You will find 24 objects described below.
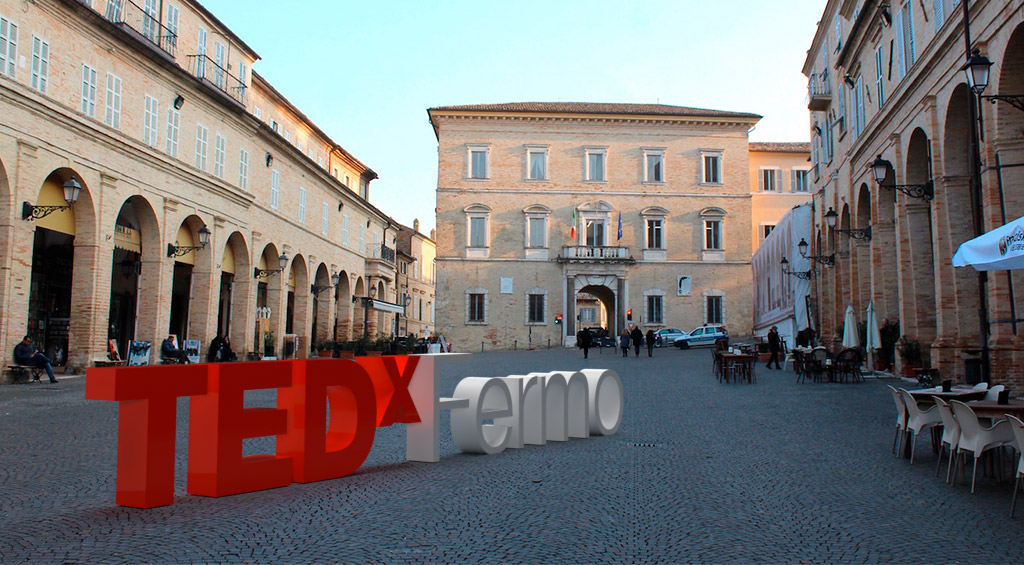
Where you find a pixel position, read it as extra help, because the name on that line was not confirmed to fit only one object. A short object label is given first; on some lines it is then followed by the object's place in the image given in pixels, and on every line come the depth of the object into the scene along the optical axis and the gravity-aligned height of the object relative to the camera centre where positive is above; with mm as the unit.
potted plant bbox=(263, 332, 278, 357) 33156 +156
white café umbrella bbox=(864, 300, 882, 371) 19281 +395
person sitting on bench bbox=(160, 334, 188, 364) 23047 -137
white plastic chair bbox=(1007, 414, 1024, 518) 5574 -594
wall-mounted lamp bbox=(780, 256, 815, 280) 28591 +2793
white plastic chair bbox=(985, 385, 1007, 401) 8211 -459
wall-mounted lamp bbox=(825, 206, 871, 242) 22594 +3488
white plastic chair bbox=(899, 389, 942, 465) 7809 -665
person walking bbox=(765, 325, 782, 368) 25578 +178
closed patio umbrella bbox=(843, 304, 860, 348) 19844 +474
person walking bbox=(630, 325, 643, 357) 33906 +475
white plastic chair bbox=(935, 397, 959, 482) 6895 -679
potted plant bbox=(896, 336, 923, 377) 18562 -96
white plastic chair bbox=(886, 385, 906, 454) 8219 -683
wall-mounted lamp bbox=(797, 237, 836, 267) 26969 +3153
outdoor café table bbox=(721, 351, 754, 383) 18859 -372
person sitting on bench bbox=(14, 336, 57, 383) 17984 -234
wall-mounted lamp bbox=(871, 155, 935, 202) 16156 +3522
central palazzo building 47094 +7845
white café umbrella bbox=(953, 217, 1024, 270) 7750 +1055
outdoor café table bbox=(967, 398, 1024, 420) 7008 -532
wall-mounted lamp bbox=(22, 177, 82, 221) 17750 +3353
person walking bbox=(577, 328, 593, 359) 33788 +339
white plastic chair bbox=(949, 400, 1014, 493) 6459 -696
